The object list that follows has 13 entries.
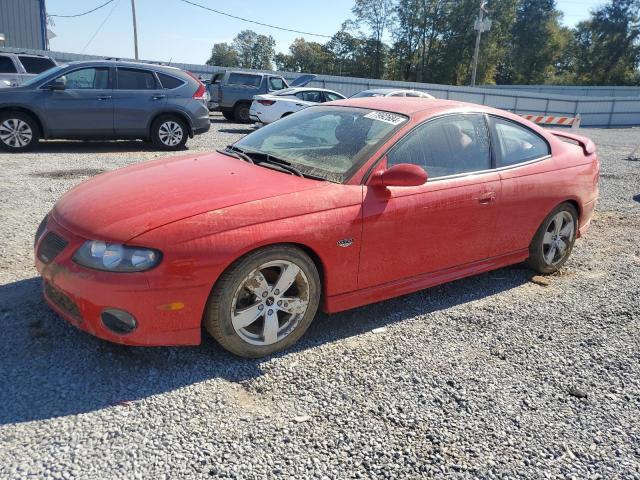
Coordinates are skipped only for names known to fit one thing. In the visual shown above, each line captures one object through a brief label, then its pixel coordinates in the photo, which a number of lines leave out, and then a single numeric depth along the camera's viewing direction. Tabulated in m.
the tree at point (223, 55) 91.19
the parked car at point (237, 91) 17.12
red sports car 2.71
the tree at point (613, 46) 57.97
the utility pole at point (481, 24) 38.17
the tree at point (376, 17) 65.44
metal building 27.73
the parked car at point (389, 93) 15.38
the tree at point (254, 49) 92.69
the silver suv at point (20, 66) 12.98
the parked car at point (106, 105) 9.23
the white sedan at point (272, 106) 14.40
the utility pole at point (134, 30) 33.81
